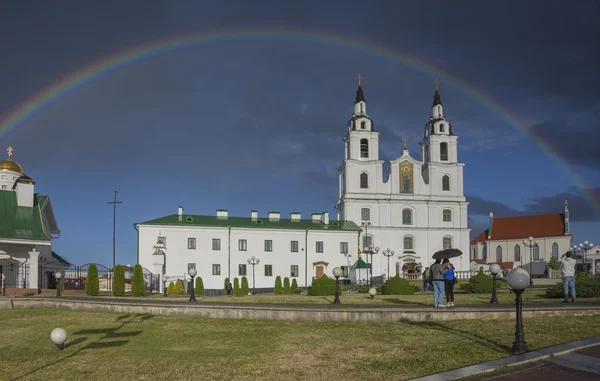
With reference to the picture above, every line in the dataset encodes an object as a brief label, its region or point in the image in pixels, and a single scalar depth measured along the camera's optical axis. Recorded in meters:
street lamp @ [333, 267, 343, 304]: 20.11
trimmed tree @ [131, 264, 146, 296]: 32.50
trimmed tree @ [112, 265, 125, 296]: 31.45
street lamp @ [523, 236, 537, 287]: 44.60
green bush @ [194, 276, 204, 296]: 47.88
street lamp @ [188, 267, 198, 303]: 21.76
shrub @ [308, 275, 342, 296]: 30.58
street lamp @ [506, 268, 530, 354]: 10.05
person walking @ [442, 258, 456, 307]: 18.19
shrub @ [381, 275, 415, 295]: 27.64
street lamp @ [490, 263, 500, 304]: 19.50
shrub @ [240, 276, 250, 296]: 46.50
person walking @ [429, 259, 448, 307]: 17.19
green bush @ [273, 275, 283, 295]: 48.91
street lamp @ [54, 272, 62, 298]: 25.18
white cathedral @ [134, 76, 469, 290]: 63.09
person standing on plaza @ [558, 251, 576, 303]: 19.11
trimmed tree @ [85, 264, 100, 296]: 30.56
